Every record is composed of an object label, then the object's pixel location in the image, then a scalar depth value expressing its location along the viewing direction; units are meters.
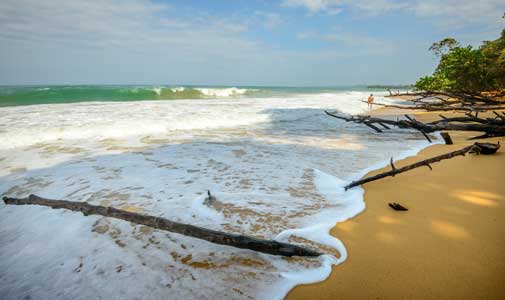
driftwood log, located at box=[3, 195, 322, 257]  1.76
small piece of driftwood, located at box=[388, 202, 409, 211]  2.75
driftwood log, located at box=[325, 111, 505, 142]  4.24
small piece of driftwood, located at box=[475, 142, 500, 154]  4.56
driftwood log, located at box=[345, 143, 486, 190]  2.98
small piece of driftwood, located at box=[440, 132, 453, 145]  5.93
